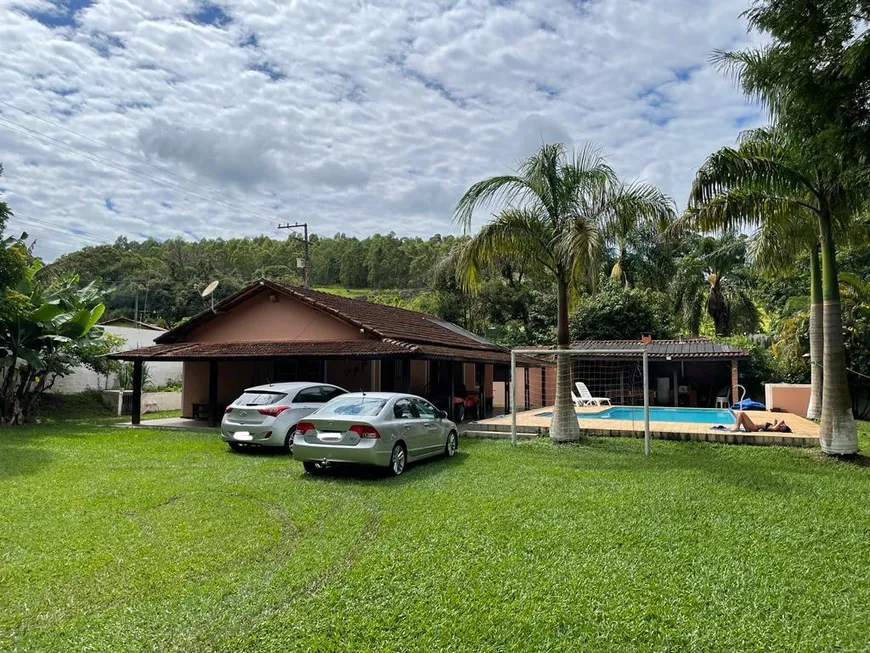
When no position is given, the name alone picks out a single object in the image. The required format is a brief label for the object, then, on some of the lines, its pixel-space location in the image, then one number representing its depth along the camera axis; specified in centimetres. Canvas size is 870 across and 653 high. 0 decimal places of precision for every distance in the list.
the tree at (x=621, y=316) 3192
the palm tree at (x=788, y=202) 1052
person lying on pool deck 1378
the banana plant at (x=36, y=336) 1698
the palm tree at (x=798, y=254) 1304
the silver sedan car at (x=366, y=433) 941
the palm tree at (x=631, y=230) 1288
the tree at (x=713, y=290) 3142
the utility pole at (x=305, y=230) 3533
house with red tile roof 1639
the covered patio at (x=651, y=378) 2686
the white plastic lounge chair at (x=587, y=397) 2511
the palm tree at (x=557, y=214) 1295
